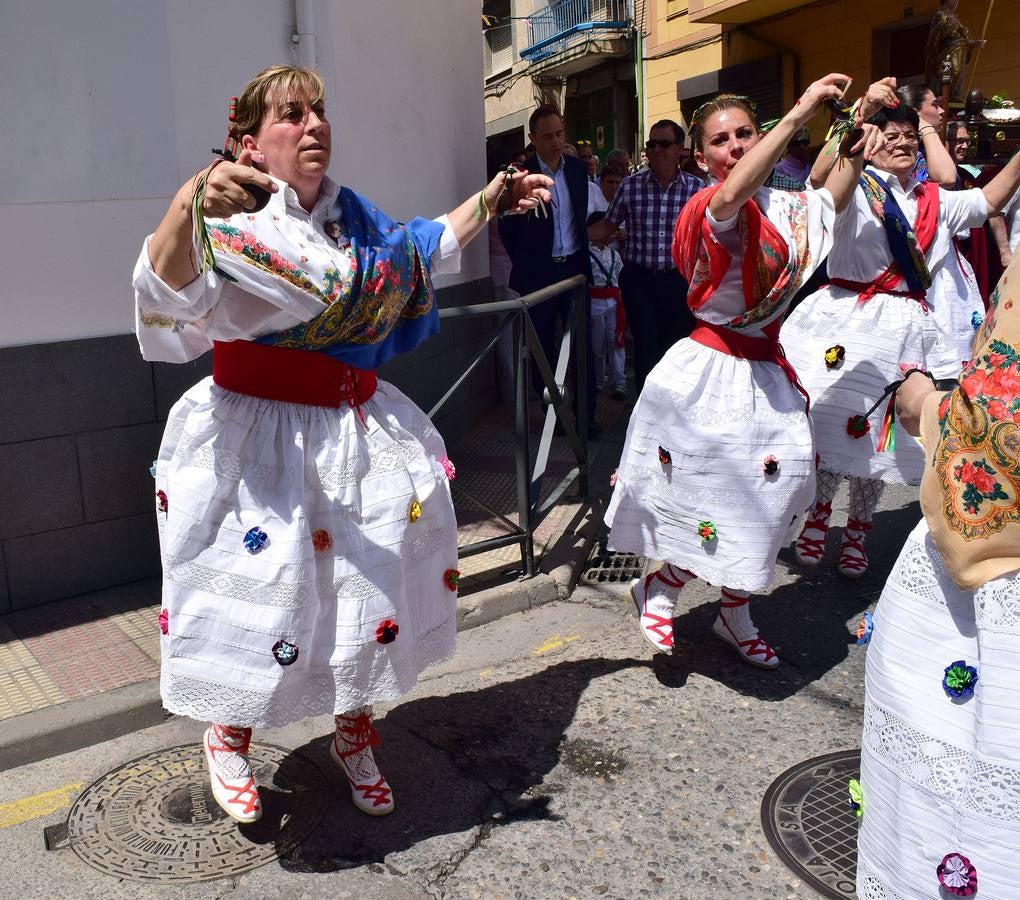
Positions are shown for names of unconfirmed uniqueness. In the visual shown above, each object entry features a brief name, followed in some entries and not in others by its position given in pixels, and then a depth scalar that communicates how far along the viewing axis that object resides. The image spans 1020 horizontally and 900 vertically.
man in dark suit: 6.91
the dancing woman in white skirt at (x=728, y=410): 3.49
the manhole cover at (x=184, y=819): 2.82
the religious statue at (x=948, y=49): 4.65
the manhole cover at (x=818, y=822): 2.75
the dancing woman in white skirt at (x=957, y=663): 1.70
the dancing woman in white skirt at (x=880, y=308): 4.43
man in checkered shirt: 6.71
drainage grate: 4.92
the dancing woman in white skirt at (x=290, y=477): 2.64
